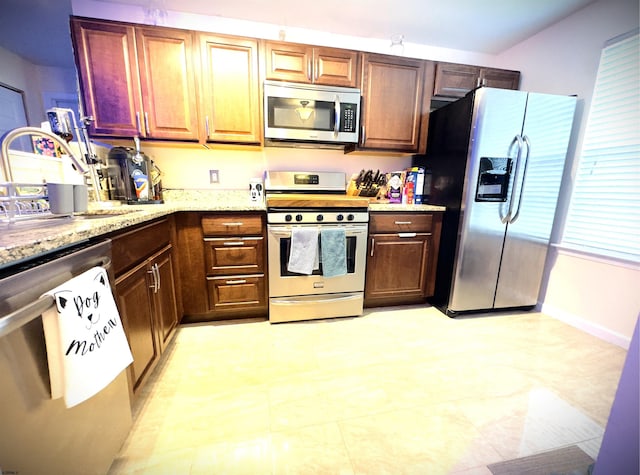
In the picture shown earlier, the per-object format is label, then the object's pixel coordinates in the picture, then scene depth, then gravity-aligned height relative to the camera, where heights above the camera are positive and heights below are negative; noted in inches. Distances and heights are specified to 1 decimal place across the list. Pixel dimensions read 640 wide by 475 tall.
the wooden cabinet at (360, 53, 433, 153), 82.9 +30.6
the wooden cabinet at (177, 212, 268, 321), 70.6 -22.3
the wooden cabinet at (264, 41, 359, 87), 75.8 +38.6
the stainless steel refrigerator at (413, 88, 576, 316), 74.0 +1.4
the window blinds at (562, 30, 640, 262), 66.2 +10.0
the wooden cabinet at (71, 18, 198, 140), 67.6 +29.4
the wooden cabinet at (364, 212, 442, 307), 82.4 -21.7
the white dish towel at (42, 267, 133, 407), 24.0 -16.4
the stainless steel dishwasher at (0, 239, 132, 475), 20.4 -18.6
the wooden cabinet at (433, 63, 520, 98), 86.9 +41.0
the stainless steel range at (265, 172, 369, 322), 72.6 -20.4
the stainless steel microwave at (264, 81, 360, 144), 76.1 +23.8
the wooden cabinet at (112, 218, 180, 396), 41.9 -21.1
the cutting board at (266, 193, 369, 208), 70.9 -3.6
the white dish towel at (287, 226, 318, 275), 72.7 -17.9
